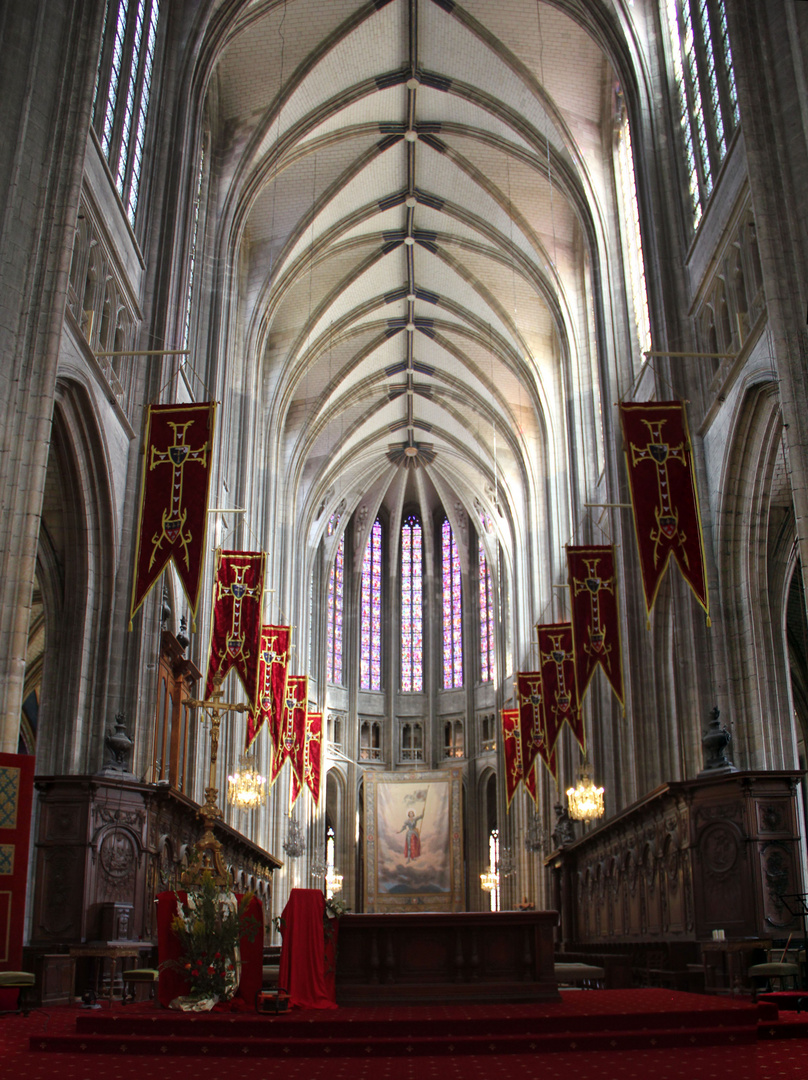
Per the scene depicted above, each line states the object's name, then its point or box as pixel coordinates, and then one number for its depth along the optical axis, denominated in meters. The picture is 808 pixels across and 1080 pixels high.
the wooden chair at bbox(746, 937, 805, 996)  10.97
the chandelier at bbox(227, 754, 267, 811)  22.83
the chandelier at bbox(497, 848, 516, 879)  38.97
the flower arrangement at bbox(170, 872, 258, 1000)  10.20
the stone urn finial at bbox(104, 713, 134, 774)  14.22
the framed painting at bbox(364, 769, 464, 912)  40.75
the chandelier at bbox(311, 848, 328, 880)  39.62
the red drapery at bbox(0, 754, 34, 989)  10.38
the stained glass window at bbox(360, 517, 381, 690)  45.97
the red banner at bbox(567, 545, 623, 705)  18.53
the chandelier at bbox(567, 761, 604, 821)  21.86
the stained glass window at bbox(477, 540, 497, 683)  44.41
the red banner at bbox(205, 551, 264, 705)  18.67
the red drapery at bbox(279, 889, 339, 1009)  11.02
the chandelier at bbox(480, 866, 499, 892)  39.31
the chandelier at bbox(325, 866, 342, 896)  39.66
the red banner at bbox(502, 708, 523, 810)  30.61
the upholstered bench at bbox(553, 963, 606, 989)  15.82
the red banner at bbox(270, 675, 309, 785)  28.23
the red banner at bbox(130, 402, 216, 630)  13.66
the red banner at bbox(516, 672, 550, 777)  25.53
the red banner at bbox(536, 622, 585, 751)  22.44
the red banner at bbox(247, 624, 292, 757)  23.09
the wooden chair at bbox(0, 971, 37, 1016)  10.06
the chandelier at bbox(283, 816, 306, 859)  35.84
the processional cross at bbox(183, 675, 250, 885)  11.23
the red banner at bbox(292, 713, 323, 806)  32.38
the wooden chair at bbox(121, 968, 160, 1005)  12.34
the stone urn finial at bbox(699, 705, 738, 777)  14.09
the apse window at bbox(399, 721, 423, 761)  45.09
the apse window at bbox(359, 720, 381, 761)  44.66
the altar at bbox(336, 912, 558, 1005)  11.78
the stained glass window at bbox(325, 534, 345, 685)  44.75
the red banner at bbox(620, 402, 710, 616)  13.82
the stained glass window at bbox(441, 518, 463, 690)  45.72
